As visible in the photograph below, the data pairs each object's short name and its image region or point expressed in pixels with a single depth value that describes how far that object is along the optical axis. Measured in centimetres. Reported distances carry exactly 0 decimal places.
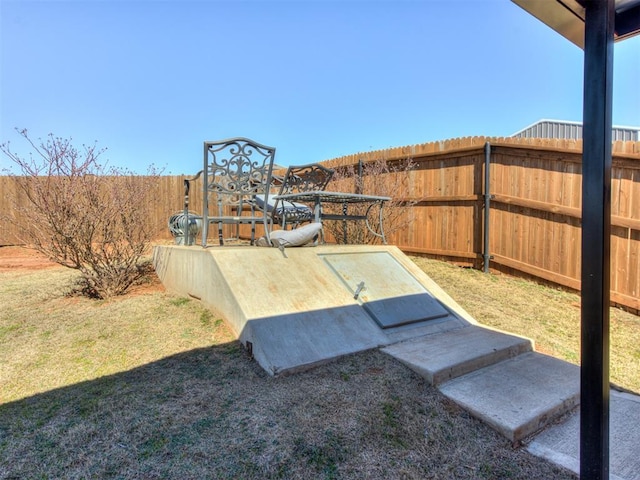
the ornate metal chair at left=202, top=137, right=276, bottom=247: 352
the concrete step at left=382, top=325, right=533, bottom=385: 225
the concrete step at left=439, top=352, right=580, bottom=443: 185
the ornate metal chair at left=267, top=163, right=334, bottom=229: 448
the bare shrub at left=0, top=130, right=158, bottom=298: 349
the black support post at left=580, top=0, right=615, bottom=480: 115
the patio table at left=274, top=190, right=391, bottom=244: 386
